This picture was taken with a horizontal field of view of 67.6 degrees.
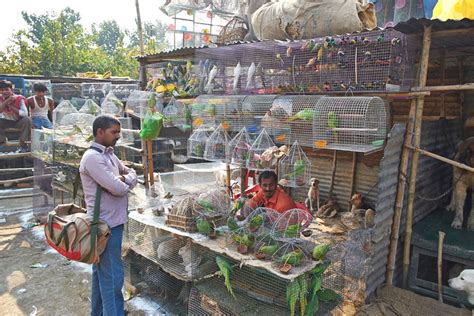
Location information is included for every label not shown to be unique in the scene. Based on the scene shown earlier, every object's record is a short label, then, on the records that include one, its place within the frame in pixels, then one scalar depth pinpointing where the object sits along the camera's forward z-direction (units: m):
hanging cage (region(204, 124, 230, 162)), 5.26
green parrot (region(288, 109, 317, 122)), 4.64
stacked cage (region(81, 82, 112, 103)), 12.62
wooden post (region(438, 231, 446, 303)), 4.63
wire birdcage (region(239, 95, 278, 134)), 5.32
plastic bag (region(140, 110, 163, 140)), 5.85
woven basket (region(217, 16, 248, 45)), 7.02
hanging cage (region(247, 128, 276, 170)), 4.72
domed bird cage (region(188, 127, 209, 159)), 5.52
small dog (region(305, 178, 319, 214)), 5.98
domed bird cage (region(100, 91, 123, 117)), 8.23
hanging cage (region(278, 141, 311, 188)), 4.68
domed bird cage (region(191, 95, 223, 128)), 5.84
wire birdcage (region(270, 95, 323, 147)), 4.82
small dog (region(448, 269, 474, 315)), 4.15
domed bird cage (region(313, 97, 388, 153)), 4.33
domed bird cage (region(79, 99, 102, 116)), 8.34
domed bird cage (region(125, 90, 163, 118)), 6.90
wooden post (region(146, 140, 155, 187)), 6.49
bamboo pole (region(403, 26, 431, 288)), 4.33
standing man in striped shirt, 3.54
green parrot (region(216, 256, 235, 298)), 3.89
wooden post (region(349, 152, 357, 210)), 5.86
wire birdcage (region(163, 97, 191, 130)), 6.44
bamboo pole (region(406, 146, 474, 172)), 4.18
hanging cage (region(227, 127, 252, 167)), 4.94
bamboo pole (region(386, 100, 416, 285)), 4.64
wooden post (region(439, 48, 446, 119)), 5.32
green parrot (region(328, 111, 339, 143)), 4.41
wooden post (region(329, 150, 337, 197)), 6.12
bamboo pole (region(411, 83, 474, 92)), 4.03
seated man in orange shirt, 5.09
